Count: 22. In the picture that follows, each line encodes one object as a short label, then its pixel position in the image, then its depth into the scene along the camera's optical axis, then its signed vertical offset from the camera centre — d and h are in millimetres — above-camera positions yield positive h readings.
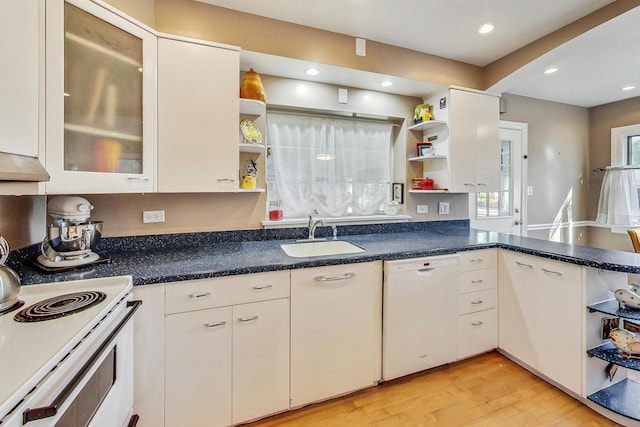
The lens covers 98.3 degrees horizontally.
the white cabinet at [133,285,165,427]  1355 -718
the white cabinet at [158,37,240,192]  1688 +602
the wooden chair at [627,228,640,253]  2511 -239
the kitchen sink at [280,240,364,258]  1977 -276
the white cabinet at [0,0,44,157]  960 +511
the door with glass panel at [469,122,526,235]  3328 +218
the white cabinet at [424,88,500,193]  2551 +694
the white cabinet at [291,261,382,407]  1638 -732
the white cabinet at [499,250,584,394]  1716 -708
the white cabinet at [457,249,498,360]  2107 -708
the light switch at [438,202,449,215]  2953 +43
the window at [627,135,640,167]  3689 +844
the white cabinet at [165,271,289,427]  1413 -742
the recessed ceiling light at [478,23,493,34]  2102 +1423
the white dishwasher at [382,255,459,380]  1847 -711
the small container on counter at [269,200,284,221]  2312 +4
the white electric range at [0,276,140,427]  667 -417
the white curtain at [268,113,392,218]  2443 +448
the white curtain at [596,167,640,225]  3607 +204
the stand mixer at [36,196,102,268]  1417 -126
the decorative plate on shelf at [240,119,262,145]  2109 +612
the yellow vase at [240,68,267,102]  1961 +883
